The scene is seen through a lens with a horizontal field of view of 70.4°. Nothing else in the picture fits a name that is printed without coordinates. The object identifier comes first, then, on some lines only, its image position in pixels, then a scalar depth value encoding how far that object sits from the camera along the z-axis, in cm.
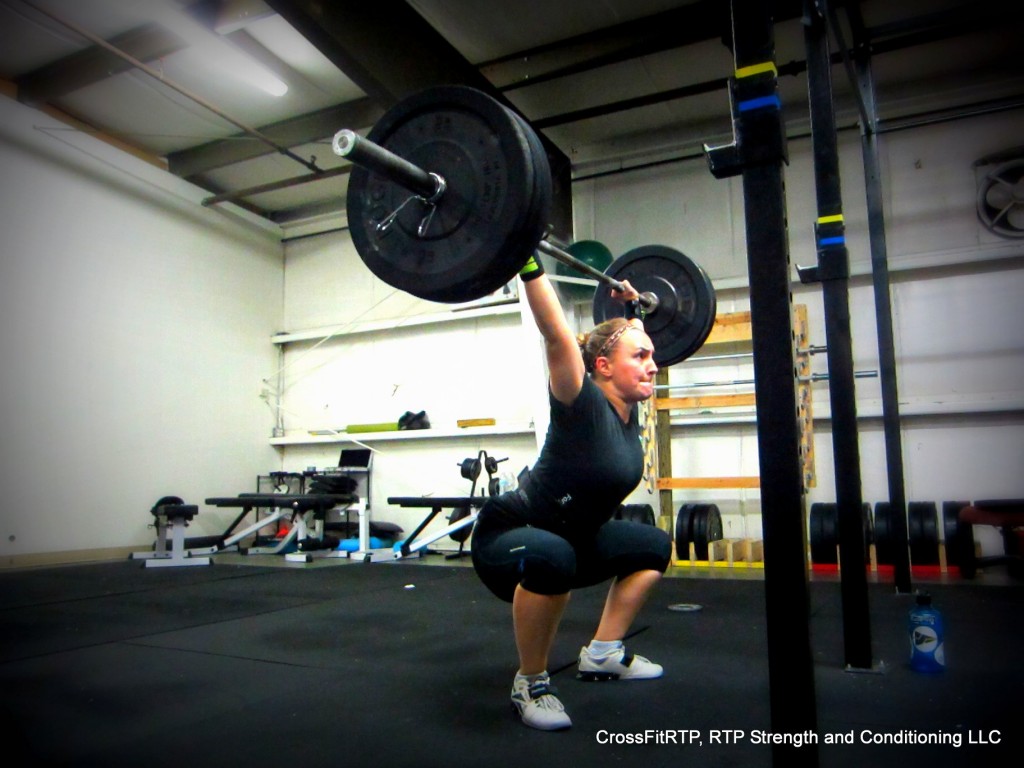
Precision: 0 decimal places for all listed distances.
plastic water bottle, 190
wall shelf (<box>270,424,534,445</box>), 606
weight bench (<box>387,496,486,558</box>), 525
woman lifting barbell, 158
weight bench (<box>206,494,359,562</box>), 560
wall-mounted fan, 477
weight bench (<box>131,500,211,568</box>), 513
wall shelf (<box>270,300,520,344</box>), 628
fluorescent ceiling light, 451
